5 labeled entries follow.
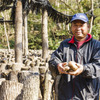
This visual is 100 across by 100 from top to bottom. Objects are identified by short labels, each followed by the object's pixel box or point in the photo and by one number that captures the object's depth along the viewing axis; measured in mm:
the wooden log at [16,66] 5459
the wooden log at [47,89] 3647
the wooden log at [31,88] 2734
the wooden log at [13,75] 4059
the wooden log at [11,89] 2719
